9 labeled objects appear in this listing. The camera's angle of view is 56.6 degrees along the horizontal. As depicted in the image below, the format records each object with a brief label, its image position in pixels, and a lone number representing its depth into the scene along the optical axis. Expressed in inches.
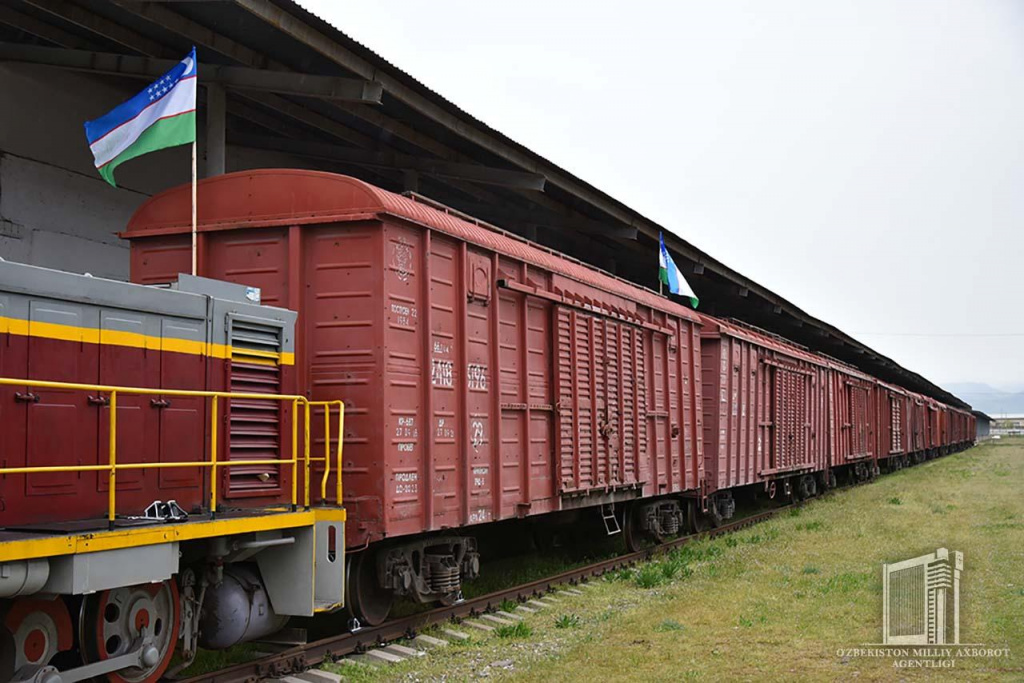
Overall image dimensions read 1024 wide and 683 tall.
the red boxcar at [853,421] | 1178.6
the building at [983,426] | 5007.4
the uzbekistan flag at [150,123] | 382.9
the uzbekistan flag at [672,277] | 834.8
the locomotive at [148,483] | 229.0
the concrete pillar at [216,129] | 522.6
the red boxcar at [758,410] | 723.4
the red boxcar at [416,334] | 343.0
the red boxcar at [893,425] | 1545.3
